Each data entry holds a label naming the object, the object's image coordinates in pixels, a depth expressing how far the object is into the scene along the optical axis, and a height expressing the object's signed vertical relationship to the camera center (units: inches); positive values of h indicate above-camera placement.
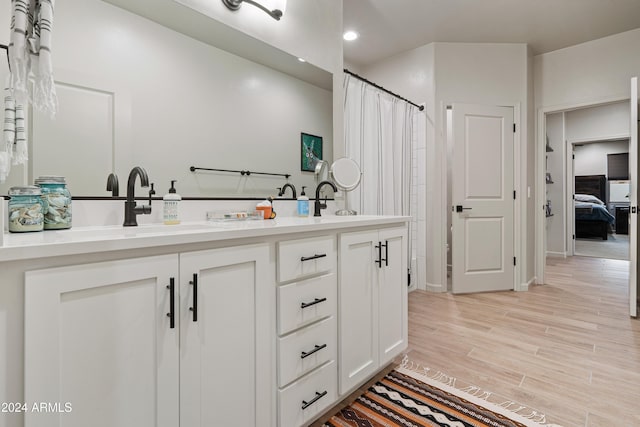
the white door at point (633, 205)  107.8 +3.2
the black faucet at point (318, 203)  82.2 +3.3
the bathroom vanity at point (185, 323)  28.2 -12.3
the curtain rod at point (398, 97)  99.5 +46.3
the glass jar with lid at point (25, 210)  38.2 +0.9
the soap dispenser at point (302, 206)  80.0 +2.5
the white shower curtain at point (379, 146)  104.3 +25.2
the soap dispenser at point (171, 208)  54.9 +1.5
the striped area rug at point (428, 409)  57.5 -35.8
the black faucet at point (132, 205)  49.5 +1.8
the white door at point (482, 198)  139.2 +7.5
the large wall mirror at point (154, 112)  46.6 +18.4
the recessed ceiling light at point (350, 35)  131.0 +73.0
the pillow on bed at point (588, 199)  316.2 +15.8
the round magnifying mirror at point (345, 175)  88.9 +11.5
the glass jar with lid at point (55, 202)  41.6 +1.9
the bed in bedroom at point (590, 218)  279.3 -2.3
